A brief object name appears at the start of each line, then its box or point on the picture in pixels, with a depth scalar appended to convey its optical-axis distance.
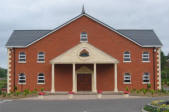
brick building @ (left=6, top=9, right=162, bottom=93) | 27.70
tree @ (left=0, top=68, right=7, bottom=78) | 79.95
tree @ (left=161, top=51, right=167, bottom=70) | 59.55
